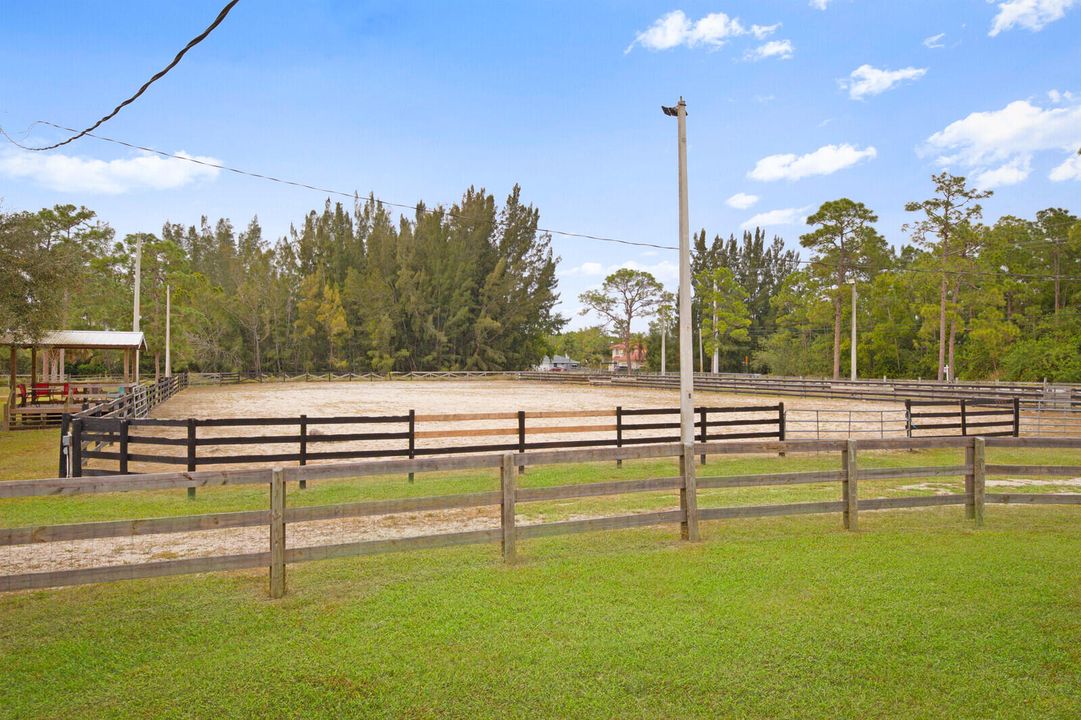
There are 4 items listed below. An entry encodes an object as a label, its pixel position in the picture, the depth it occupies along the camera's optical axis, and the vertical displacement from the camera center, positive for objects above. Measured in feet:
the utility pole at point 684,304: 29.48 +2.64
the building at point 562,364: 387.80 -1.45
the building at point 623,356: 340.49 +3.64
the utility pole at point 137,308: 92.12 +7.18
